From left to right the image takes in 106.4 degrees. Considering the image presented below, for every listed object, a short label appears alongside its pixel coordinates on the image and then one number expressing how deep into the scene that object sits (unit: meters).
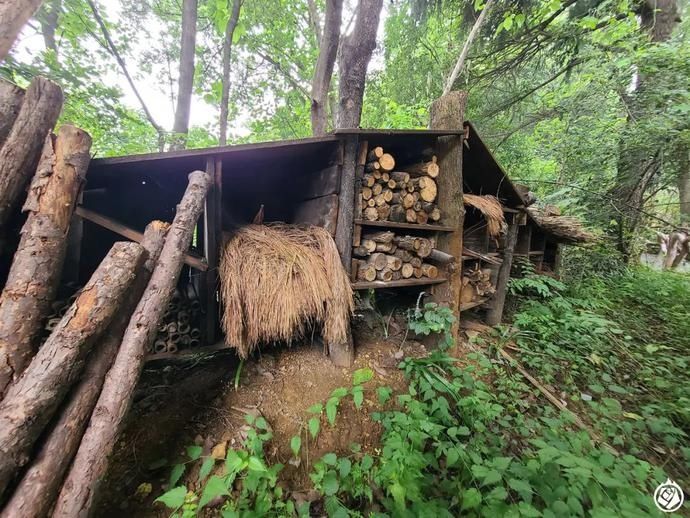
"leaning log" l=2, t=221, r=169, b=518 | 1.15
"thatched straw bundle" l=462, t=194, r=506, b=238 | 3.51
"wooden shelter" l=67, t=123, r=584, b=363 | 2.36
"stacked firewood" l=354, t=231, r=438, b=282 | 2.81
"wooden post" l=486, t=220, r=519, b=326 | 4.38
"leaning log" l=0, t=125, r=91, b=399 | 1.39
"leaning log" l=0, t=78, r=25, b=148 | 1.75
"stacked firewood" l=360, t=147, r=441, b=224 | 2.77
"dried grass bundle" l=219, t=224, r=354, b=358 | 2.25
